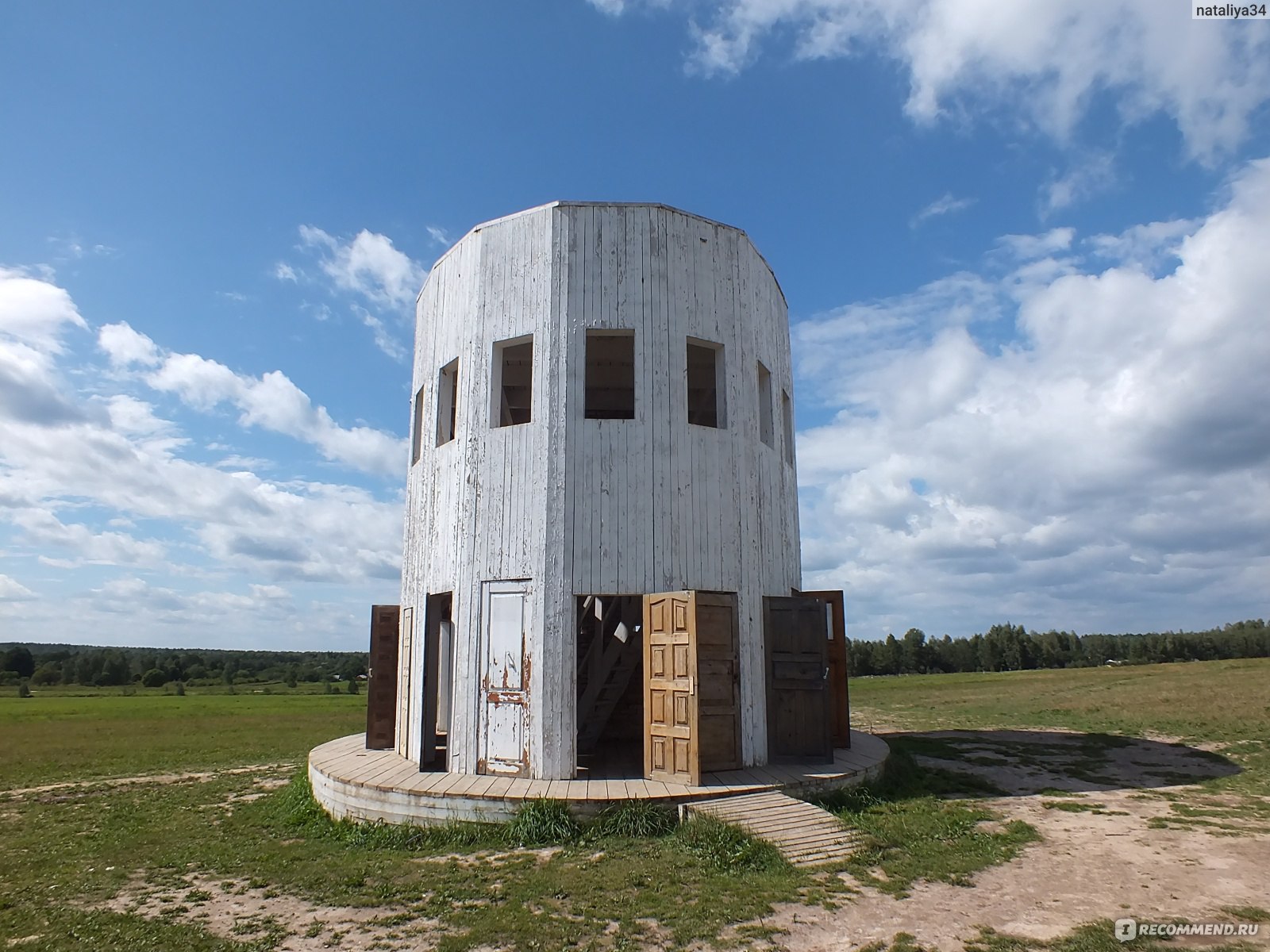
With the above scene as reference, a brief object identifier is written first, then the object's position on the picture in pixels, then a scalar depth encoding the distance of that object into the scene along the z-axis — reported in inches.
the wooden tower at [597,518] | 415.5
